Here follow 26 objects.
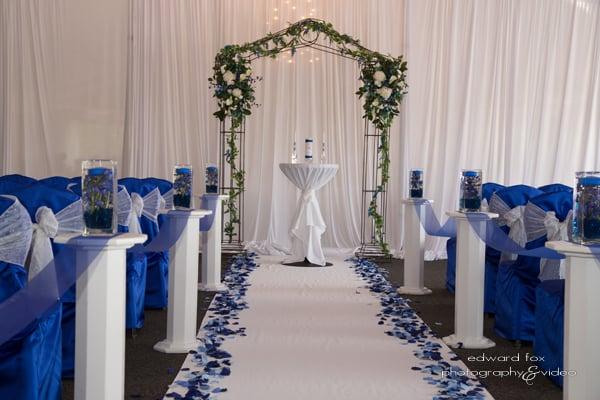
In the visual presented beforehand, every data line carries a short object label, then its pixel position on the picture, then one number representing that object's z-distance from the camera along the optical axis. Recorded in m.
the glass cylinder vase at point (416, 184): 5.98
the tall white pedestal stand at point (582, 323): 2.59
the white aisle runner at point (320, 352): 3.31
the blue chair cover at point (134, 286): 4.20
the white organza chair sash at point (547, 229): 3.87
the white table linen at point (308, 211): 7.26
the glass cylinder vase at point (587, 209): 2.64
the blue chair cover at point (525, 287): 3.93
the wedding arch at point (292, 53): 7.66
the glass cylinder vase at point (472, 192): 4.18
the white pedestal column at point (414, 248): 5.95
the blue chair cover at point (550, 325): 3.40
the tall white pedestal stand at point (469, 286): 4.17
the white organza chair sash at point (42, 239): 2.85
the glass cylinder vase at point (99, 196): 2.40
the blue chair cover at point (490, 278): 5.11
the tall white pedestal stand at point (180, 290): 3.98
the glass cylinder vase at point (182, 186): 4.11
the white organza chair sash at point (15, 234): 2.54
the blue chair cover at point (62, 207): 3.10
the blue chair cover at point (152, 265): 4.91
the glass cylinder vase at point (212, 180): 5.92
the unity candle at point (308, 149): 7.50
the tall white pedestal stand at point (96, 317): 2.32
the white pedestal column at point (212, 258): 5.91
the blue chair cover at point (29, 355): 2.47
